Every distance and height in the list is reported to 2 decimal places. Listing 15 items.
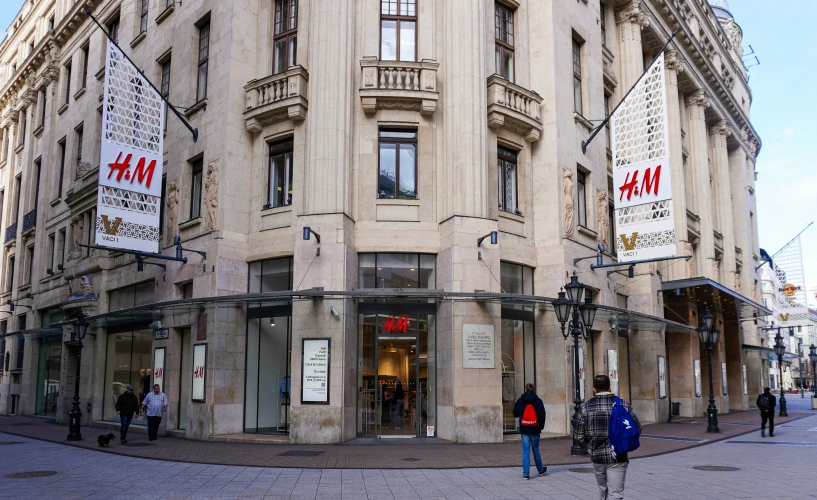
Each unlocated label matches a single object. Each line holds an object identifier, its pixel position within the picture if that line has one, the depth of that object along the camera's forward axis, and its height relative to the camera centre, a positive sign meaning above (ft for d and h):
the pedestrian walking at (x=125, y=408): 65.87 -4.80
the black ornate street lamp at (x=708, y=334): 86.58 +2.80
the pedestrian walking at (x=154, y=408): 68.08 -4.94
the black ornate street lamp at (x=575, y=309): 56.85 +3.90
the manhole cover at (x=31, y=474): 45.82 -7.69
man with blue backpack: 28.19 -3.10
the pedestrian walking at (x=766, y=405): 76.89 -5.18
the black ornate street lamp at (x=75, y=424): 69.62 -6.60
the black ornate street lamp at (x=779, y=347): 129.18 +1.78
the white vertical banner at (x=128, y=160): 71.36 +20.07
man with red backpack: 45.14 -4.08
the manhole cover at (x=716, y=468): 50.42 -7.89
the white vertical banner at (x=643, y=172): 77.71 +20.60
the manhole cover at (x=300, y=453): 57.77 -7.88
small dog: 63.10 -7.36
